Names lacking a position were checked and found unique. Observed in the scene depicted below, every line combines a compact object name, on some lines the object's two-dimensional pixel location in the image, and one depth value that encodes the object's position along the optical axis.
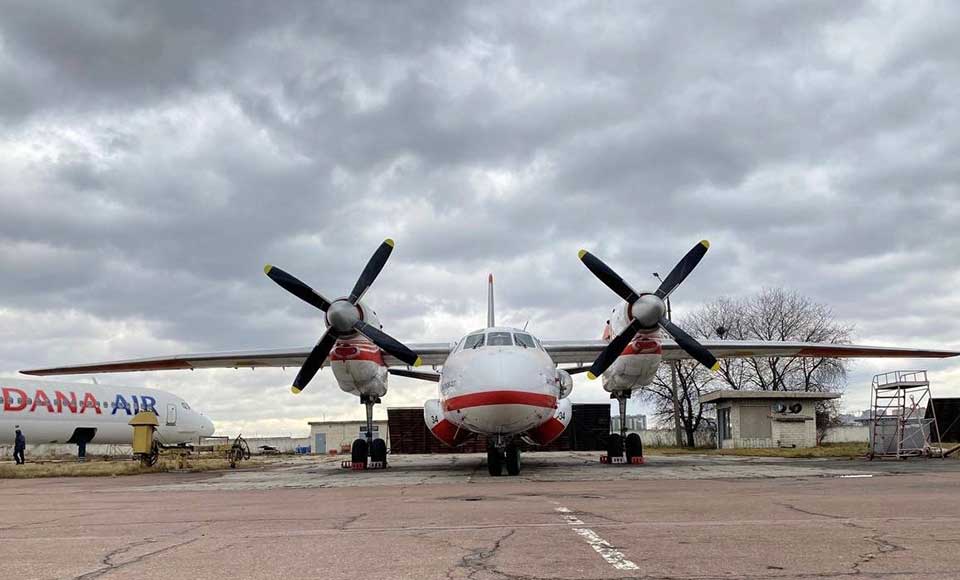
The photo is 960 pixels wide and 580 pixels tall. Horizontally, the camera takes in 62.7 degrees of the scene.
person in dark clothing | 31.72
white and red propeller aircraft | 15.79
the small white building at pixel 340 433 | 59.06
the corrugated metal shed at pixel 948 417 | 40.41
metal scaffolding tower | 24.42
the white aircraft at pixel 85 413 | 33.47
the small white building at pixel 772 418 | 38.22
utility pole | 49.03
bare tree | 53.31
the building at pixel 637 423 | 72.76
